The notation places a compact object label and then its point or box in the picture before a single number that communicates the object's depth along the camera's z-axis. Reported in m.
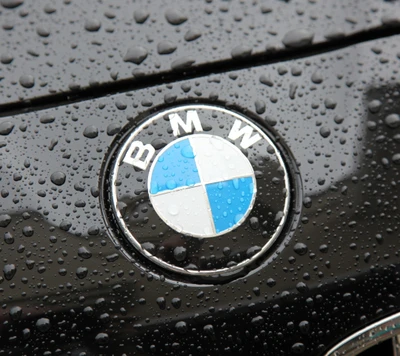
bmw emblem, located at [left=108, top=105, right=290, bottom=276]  0.53
